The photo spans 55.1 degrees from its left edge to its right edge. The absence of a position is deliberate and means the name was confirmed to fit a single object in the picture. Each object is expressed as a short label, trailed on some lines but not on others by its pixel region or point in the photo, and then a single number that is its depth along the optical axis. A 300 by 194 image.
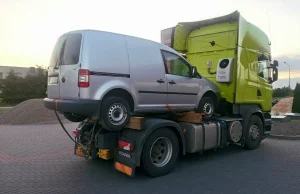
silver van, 5.14
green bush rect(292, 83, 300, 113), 17.55
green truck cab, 7.85
